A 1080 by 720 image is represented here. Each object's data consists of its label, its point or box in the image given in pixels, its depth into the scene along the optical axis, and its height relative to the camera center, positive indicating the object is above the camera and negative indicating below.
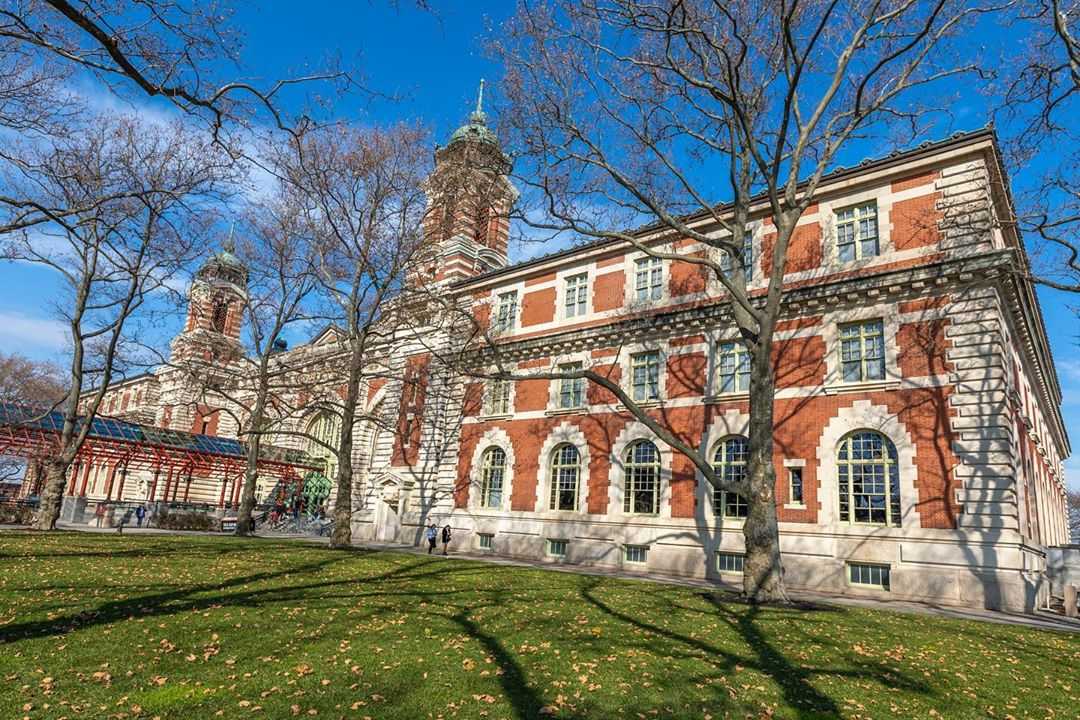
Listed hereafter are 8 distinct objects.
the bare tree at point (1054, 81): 12.77 +9.78
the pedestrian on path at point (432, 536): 26.58 -1.66
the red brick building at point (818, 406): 18.06 +3.82
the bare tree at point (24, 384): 57.00 +7.59
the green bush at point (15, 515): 26.70 -1.93
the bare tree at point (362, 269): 23.73 +8.41
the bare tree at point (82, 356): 22.30 +4.14
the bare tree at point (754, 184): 14.33 +8.19
